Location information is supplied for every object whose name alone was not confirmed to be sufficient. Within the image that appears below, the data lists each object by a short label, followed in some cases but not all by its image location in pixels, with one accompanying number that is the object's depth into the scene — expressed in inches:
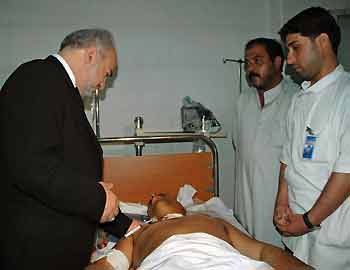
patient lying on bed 53.0
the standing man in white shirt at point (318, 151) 68.3
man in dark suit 51.7
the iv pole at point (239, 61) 133.4
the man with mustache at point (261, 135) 103.0
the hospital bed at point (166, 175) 101.4
